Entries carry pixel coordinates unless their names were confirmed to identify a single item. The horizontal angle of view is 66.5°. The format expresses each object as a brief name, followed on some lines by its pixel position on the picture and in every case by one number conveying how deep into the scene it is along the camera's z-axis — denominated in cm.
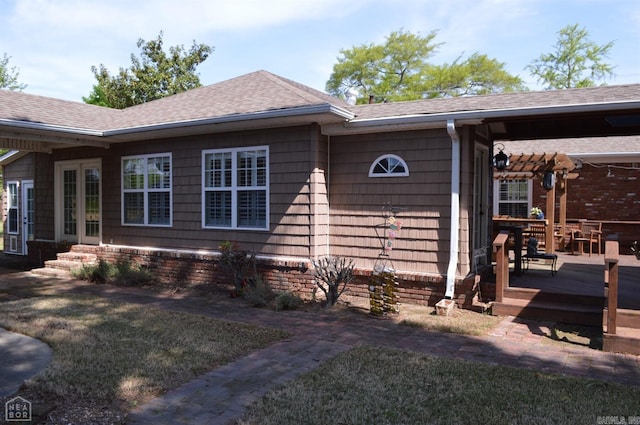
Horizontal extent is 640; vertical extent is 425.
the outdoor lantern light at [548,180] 1066
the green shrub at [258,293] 788
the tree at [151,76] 2841
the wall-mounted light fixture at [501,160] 920
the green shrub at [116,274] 979
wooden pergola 1038
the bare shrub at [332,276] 767
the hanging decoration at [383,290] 720
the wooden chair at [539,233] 1269
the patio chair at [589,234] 1218
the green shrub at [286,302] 762
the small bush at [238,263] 859
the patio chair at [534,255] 861
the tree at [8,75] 3081
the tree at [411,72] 3388
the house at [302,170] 745
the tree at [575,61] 3306
